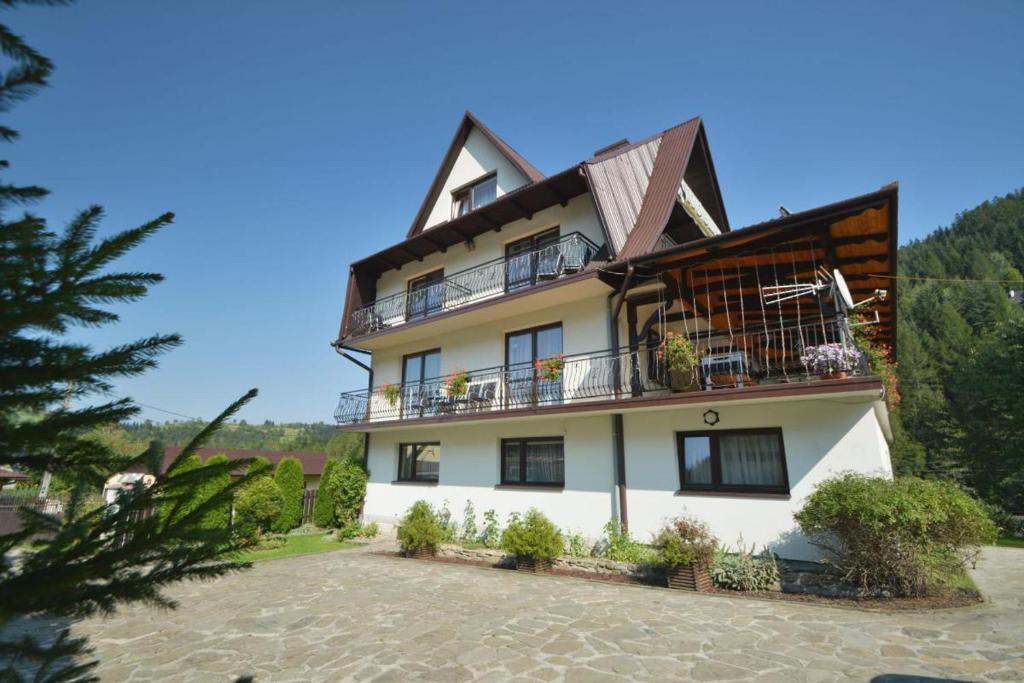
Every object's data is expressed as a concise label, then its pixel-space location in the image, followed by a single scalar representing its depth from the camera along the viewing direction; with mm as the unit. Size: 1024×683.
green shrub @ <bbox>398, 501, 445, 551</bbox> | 11125
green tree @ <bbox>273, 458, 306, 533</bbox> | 15961
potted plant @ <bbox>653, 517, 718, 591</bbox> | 7738
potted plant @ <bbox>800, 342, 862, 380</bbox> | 7801
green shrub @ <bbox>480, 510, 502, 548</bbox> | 11641
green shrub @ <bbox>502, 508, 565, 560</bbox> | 9344
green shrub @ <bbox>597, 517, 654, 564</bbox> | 9078
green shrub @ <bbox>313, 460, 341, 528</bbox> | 16062
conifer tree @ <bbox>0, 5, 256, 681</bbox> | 1310
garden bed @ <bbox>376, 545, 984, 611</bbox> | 6512
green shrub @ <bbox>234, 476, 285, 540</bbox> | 13281
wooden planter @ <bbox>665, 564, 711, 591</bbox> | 7707
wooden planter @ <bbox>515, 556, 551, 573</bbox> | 9422
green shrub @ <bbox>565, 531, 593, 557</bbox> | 10070
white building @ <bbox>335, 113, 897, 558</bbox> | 8547
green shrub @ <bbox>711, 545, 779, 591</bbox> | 7648
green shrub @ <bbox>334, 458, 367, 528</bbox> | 15312
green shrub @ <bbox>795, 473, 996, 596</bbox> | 6492
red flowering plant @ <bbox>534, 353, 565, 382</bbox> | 11516
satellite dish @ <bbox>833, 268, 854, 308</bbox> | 7984
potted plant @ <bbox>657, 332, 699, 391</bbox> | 9328
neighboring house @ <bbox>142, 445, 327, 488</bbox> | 29969
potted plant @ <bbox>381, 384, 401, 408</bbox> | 15414
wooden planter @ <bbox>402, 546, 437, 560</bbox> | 11266
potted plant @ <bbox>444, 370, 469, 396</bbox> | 13375
